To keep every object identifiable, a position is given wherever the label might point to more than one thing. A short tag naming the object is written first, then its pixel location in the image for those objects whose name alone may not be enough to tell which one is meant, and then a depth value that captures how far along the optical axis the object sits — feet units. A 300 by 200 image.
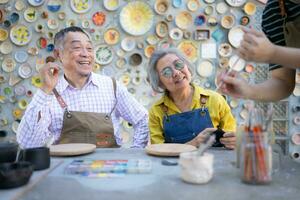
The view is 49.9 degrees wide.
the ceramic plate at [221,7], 11.82
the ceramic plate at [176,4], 11.73
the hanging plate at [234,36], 11.75
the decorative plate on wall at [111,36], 11.74
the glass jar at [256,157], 3.24
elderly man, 6.67
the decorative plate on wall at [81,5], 11.68
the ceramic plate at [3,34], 11.56
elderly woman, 6.94
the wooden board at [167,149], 4.58
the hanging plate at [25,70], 11.66
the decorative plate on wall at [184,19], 11.78
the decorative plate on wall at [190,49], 11.78
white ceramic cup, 3.31
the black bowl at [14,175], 3.09
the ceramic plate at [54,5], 11.66
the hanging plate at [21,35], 11.60
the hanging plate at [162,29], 11.74
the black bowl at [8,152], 3.70
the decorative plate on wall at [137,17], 11.75
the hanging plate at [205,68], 11.85
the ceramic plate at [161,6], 11.74
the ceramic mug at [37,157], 3.84
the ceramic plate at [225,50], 11.81
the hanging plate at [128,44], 11.77
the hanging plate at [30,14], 11.62
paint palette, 3.71
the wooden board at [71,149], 4.65
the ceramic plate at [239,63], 11.67
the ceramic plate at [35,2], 11.57
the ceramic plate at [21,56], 11.65
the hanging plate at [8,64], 11.61
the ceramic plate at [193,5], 11.76
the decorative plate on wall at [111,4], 11.69
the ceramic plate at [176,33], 11.71
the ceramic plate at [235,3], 11.78
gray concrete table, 2.99
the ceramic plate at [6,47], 11.60
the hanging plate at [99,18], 11.73
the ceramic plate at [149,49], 11.78
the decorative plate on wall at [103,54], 11.76
